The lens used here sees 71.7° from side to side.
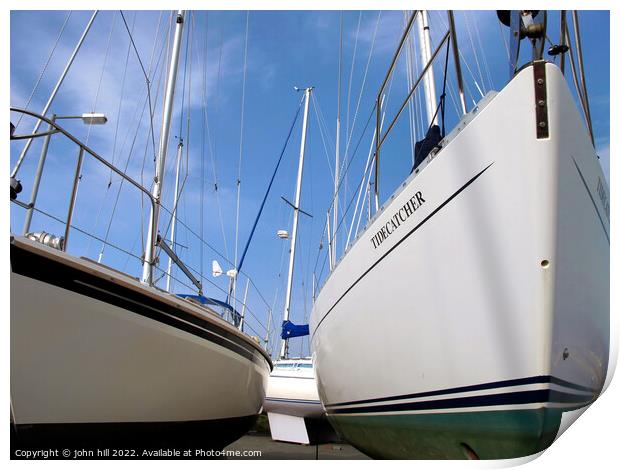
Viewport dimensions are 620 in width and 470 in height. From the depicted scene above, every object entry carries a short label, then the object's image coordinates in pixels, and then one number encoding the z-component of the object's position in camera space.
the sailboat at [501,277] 1.82
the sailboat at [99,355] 2.15
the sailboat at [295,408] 8.02
